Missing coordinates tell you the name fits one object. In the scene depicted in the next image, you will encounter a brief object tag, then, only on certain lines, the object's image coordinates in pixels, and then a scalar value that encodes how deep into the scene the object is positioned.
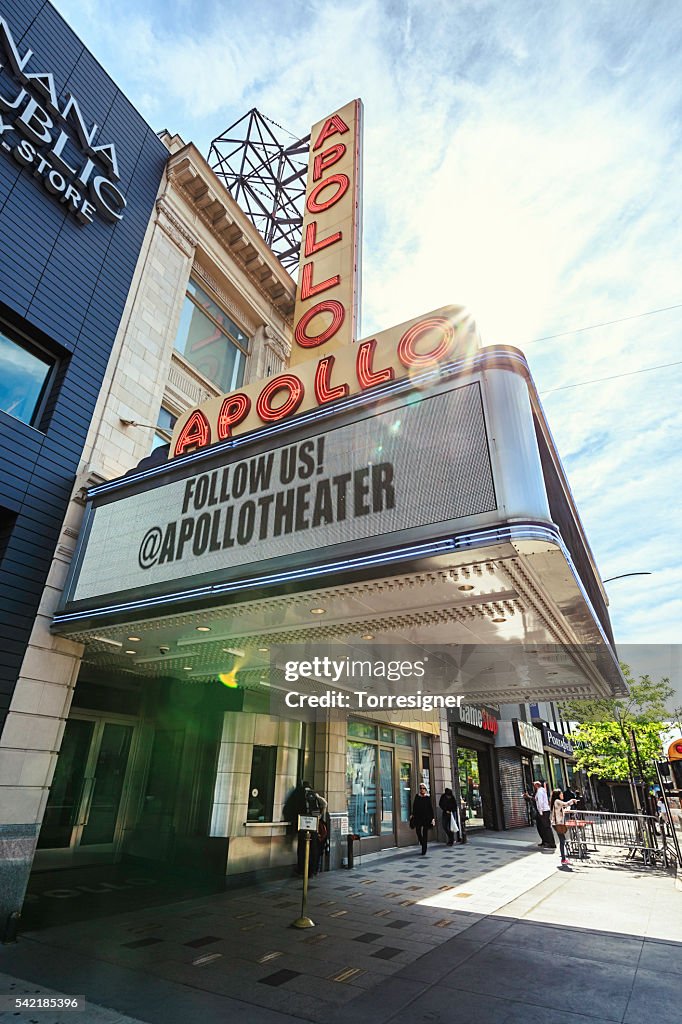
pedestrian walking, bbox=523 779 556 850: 18.66
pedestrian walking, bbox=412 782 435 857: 16.38
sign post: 8.18
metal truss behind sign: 22.80
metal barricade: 15.59
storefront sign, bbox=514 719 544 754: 27.76
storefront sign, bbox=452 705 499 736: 22.17
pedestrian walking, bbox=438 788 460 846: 19.48
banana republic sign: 10.57
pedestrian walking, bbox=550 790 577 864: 15.53
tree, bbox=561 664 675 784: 22.31
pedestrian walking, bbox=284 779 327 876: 12.44
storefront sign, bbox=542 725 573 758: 36.13
